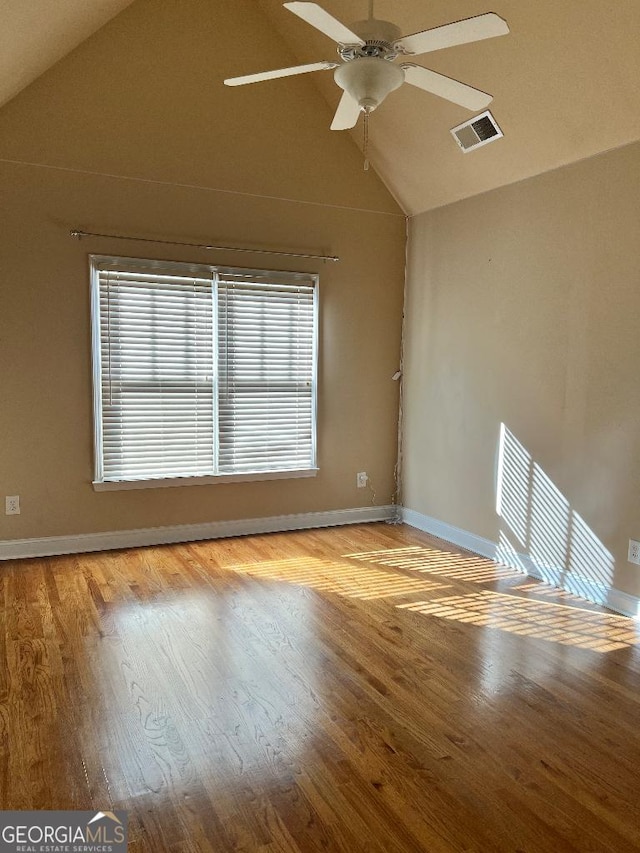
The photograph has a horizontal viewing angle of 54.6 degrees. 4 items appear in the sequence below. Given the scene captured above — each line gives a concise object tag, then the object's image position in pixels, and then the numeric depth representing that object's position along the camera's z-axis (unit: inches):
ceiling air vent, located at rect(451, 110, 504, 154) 152.8
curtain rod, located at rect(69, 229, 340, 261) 163.6
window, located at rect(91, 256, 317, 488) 171.5
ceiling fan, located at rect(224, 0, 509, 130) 82.8
